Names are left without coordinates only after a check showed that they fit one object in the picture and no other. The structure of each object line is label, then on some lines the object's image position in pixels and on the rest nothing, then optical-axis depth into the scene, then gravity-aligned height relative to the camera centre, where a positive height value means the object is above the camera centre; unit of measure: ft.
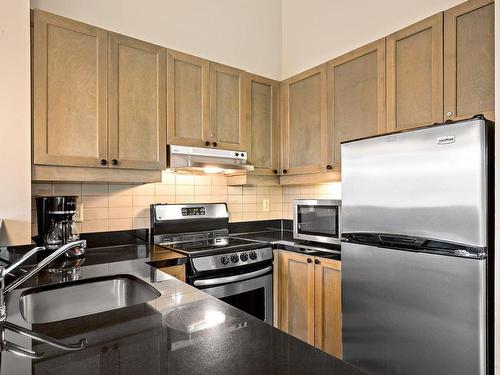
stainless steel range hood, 7.13 +0.65
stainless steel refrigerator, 4.45 -0.95
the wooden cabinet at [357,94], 6.86 +2.09
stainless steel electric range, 6.67 -1.41
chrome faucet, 2.38 -1.17
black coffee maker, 6.04 -0.63
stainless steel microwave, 7.22 -0.75
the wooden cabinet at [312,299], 6.66 -2.43
